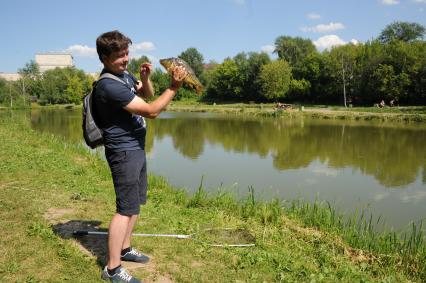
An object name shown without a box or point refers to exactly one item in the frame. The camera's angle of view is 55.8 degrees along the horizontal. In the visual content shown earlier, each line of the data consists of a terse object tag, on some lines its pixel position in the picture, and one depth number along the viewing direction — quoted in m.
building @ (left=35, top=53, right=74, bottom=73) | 127.00
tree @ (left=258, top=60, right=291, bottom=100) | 51.22
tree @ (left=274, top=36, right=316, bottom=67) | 65.81
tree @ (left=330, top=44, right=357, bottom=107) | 47.34
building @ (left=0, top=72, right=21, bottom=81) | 112.62
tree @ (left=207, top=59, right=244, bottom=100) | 61.38
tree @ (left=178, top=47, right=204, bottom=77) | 76.71
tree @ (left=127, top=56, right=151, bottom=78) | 78.94
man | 3.25
